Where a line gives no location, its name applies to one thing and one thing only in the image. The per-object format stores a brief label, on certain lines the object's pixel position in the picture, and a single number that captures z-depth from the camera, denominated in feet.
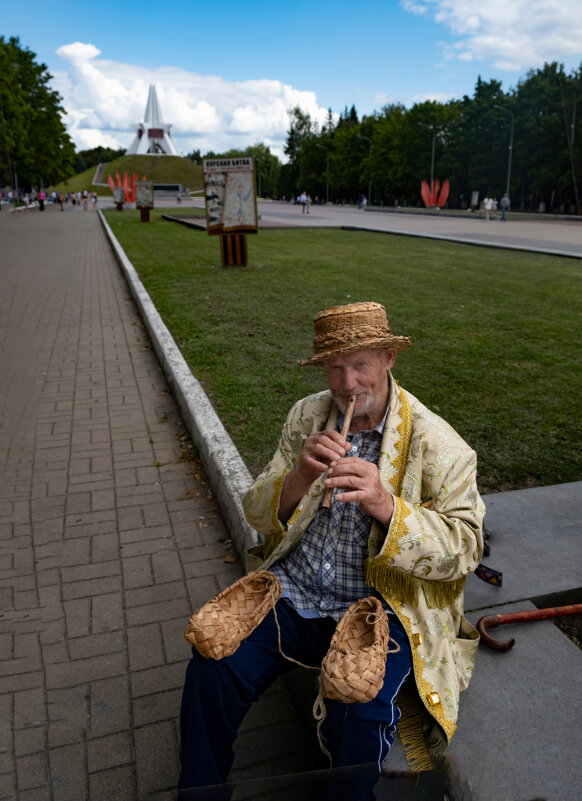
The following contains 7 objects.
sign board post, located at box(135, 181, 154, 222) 96.92
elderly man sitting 6.23
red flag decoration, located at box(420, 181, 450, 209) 130.11
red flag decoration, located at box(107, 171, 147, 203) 141.51
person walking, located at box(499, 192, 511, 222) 110.22
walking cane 8.46
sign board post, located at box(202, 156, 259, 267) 41.11
